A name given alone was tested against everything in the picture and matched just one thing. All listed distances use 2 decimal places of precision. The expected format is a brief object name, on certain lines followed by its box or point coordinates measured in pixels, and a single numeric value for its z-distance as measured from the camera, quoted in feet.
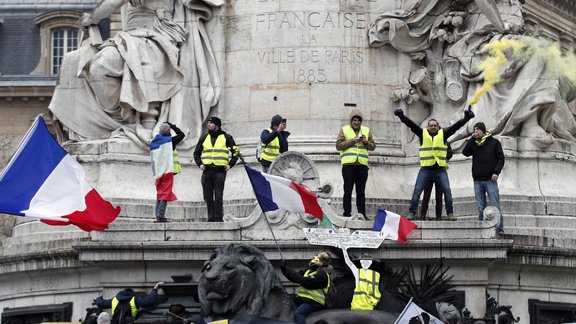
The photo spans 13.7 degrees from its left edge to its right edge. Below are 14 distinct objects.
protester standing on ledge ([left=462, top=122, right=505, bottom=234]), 131.75
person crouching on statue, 122.31
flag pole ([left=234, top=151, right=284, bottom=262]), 128.26
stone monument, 136.77
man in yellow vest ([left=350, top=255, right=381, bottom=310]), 123.89
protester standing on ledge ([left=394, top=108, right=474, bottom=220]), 132.67
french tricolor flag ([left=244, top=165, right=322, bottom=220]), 128.67
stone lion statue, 121.90
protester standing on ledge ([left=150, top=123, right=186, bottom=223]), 133.90
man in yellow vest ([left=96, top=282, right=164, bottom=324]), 125.70
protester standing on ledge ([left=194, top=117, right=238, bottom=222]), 133.28
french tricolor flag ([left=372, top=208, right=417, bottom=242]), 127.54
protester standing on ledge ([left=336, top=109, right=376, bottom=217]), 132.05
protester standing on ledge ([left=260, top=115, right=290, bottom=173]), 134.10
